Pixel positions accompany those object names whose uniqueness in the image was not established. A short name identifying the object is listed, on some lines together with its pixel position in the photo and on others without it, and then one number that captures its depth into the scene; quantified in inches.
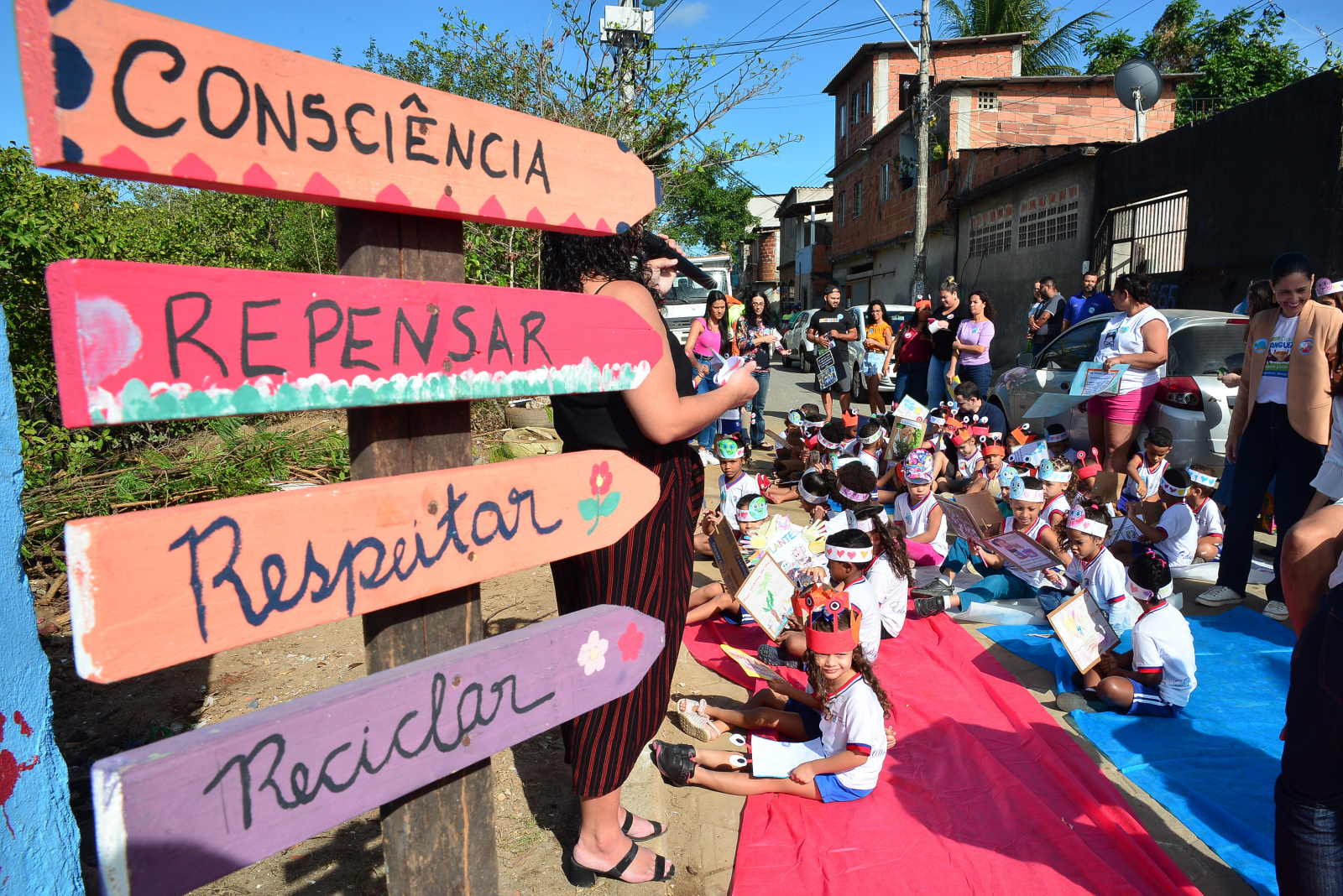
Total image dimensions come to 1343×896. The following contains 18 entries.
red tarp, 96.8
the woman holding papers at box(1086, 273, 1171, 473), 216.1
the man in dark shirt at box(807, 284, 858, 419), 346.0
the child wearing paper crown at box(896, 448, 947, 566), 195.2
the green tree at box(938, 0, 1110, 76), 839.1
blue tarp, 104.3
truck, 534.3
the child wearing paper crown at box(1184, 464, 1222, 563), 196.5
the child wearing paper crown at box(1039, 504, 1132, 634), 145.6
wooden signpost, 37.2
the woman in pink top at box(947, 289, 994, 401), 304.8
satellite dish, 453.4
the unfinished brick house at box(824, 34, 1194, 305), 668.7
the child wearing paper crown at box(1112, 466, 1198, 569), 193.3
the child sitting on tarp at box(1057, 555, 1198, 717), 131.6
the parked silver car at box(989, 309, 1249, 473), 217.6
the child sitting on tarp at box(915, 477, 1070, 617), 178.9
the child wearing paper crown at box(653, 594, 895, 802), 112.4
